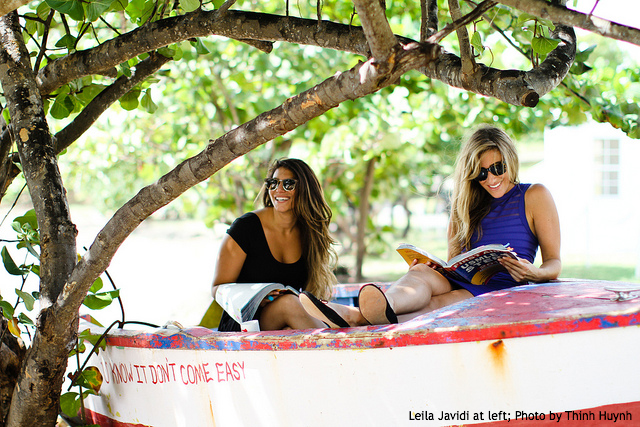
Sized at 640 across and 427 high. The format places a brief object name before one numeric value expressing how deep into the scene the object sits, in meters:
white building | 13.34
